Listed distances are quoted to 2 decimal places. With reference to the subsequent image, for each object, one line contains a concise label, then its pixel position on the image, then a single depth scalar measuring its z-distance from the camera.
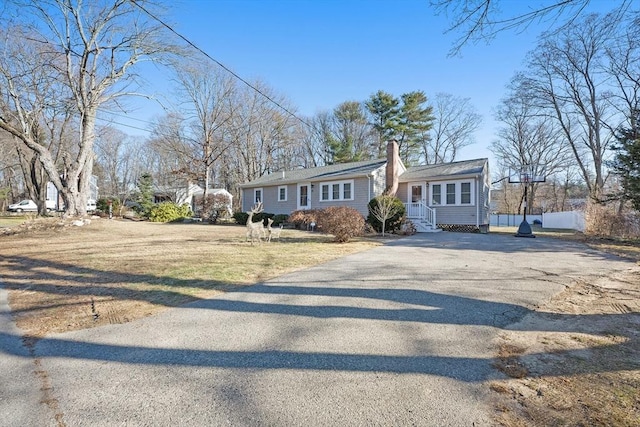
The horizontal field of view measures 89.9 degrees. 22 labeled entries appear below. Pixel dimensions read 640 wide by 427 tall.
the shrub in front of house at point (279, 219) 21.16
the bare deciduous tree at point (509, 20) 3.91
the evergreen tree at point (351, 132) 35.34
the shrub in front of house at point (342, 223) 11.65
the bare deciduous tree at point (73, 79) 15.41
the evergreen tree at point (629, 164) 12.95
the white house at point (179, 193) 38.44
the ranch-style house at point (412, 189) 17.08
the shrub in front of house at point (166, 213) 26.75
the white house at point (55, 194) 43.01
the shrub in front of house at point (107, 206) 32.22
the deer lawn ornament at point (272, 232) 11.84
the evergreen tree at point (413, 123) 34.93
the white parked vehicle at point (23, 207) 37.97
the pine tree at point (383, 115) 34.81
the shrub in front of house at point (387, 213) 14.35
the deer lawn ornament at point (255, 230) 11.03
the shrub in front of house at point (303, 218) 17.84
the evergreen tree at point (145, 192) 31.38
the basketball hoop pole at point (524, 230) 14.19
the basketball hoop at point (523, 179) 14.39
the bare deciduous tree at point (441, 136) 38.00
